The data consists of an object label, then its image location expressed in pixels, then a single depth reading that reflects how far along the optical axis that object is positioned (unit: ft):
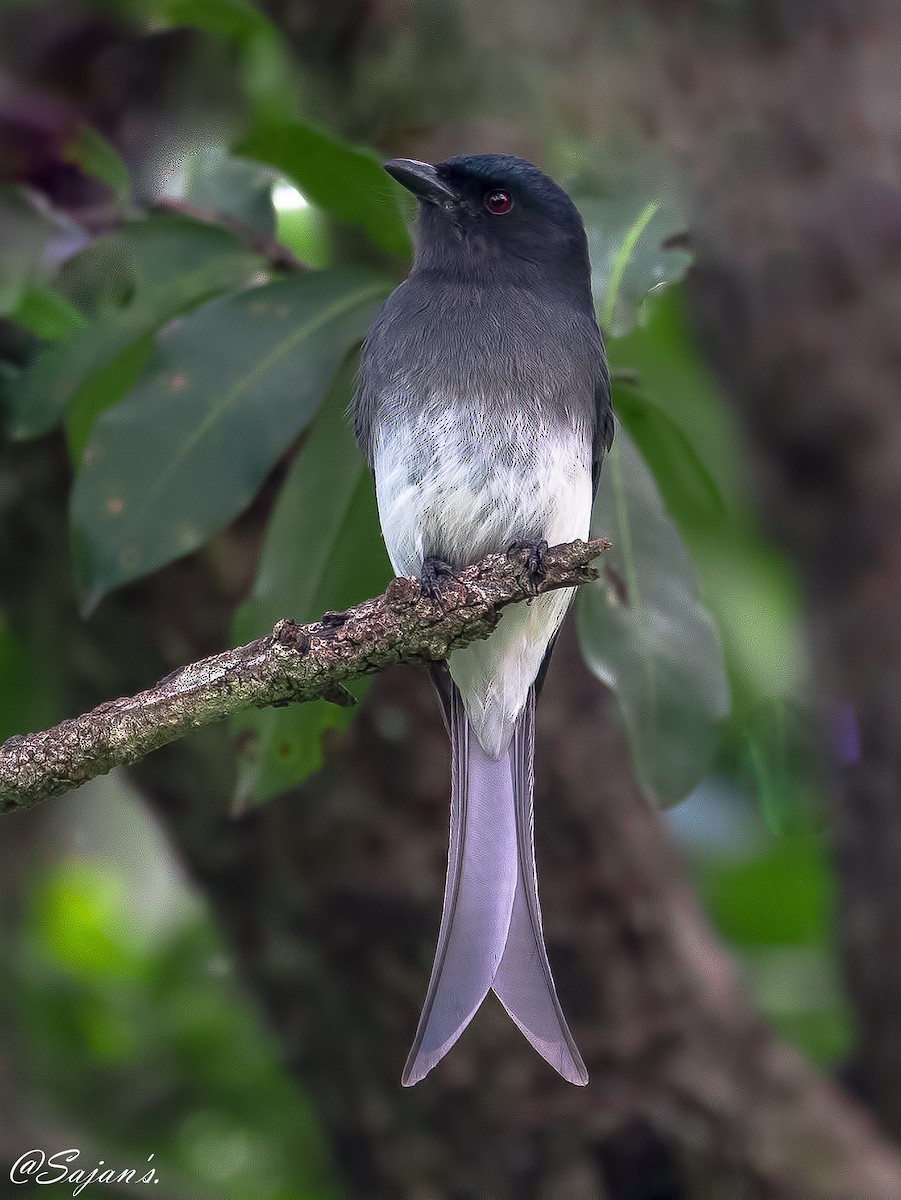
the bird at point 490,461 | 15.92
